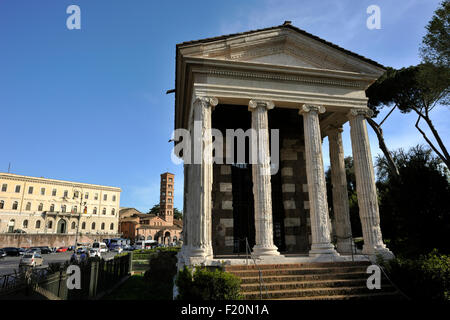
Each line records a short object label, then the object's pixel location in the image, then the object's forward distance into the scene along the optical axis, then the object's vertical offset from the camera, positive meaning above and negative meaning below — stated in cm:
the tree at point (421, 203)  1058 +98
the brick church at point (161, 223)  7406 +236
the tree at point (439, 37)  1542 +1053
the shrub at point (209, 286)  686 -133
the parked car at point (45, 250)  4275 -254
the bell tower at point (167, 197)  8356 +1024
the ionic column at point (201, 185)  984 +170
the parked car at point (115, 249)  4786 -280
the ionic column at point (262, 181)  1033 +187
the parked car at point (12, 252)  3922 -254
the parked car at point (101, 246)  4302 -214
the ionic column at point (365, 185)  1116 +183
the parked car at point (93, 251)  3546 -236
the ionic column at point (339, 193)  1308 +178
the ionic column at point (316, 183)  1070 +183
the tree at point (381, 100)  2066 +960
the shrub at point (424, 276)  764 -135
